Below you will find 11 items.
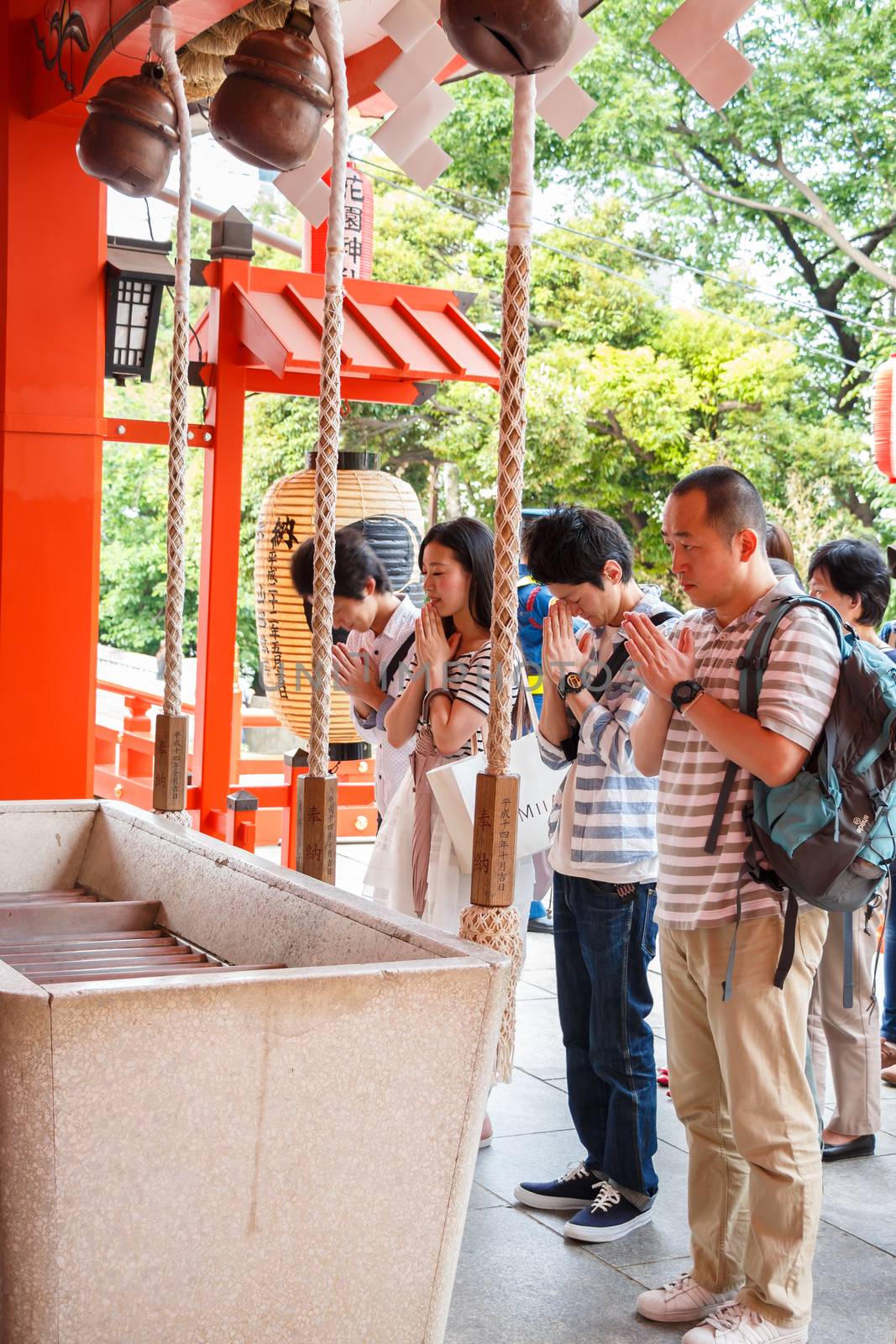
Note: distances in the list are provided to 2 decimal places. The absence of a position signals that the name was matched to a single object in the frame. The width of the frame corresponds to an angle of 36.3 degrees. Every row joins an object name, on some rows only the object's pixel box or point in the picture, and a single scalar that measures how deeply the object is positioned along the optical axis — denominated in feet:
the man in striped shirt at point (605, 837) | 9.30
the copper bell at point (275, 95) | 7.45
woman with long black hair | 10.27
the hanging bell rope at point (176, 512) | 8.40
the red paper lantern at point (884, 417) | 24.36
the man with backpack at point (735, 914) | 7.60
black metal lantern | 15.23
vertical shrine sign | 20.08
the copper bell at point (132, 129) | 8.94
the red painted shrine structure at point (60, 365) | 14.48
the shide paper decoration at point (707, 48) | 6.19
